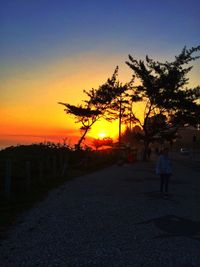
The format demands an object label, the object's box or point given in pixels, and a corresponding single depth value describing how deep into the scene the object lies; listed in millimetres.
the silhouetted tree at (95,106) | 21392
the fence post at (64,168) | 12584
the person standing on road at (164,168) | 8170
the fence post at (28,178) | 8777
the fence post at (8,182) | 7579
